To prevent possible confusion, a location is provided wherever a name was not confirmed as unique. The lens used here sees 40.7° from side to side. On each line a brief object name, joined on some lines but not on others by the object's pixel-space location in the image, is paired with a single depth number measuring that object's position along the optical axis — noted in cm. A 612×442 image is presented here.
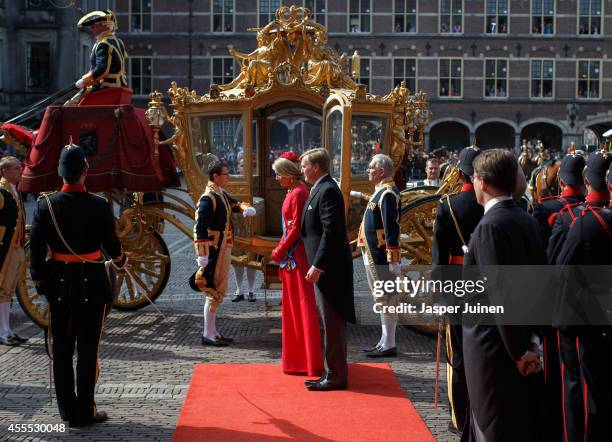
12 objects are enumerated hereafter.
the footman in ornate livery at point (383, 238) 668
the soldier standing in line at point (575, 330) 400
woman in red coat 635
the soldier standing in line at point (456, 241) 496
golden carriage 818
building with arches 3778
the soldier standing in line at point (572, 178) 496
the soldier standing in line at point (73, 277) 521
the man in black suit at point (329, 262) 587
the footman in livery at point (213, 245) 728
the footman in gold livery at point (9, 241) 752
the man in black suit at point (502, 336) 352
